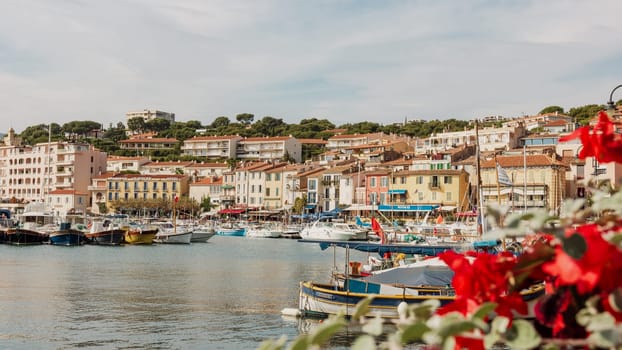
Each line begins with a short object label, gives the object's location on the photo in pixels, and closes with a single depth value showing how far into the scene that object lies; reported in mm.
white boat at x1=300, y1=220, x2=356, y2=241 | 69625
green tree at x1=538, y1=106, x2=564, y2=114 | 141500
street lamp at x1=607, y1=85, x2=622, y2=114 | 12148
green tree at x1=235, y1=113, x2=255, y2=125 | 189125
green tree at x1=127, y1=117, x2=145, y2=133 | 183375
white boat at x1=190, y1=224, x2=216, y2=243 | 74000
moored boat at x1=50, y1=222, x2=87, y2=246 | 62750
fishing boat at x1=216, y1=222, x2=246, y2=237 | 90312
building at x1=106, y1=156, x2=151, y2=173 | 123125
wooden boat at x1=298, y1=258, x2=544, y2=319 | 21109
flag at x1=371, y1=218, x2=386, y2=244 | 38134
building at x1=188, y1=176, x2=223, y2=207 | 109812
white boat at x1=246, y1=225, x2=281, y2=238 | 84625
